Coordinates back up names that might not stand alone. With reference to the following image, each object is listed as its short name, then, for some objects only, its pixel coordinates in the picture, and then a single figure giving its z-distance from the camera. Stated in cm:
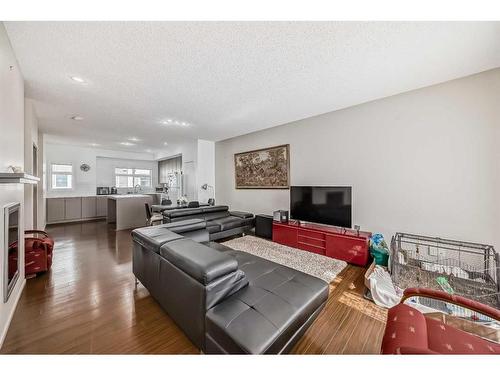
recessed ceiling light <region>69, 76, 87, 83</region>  228
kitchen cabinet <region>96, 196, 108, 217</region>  659
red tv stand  285
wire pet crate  200
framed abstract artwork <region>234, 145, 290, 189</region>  426
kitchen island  526
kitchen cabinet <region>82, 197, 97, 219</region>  630
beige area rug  268
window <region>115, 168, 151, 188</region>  754
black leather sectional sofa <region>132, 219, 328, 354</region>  109
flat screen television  306
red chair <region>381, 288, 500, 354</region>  98
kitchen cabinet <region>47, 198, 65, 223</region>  568
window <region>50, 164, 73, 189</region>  614
